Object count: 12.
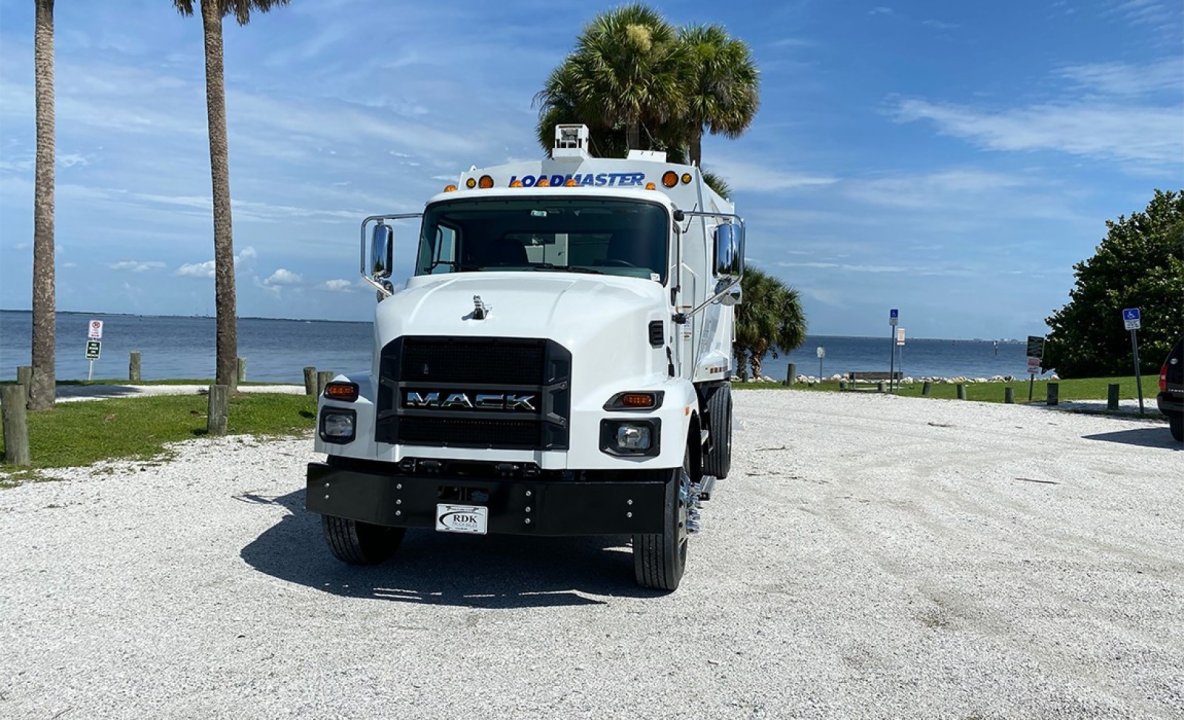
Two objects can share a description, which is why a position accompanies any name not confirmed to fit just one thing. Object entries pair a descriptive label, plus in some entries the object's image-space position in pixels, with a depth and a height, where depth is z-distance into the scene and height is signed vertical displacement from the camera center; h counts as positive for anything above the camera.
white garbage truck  5.21 -0.34
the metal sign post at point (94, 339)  22.62 +0.46
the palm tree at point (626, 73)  22.55 +7.26
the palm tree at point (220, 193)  16.78 +3.10
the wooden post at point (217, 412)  13.30 -0.78
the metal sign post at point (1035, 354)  23.08 +0.38
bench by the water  29.64 -0.32
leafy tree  35.81 +2.92
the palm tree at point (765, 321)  34.34 +1.71
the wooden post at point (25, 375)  17.41 -0.36
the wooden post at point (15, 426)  9.92 -0.76
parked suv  13.80 -0.27
